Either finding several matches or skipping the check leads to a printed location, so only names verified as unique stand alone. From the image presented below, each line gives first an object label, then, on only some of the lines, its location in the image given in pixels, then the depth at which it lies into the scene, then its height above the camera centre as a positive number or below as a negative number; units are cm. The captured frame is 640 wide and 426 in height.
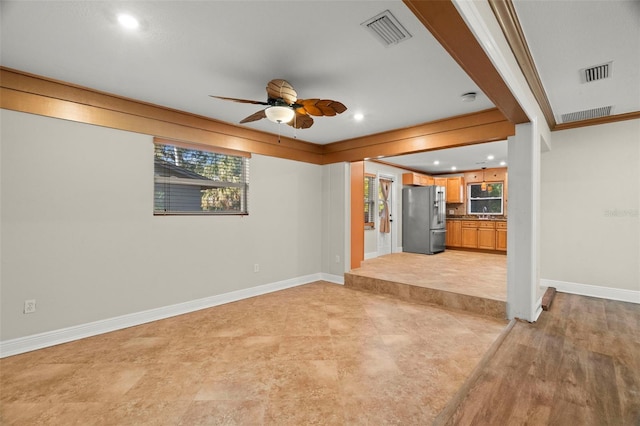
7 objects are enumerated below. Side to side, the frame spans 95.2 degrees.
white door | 756 -10
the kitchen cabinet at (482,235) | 773 -65
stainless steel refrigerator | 771 -22
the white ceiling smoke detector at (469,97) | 308 +122
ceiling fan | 257 +95
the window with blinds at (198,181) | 369 +42
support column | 326 -13
